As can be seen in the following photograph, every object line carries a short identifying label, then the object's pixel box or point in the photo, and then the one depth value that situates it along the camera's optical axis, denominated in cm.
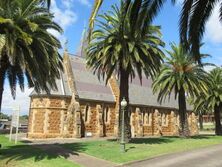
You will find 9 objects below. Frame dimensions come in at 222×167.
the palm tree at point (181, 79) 2082
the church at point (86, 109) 2206
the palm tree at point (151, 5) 599
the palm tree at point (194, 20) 621
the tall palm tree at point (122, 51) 1497
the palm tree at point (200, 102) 2659
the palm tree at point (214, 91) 2539
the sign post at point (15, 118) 1580
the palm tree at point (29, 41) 995
